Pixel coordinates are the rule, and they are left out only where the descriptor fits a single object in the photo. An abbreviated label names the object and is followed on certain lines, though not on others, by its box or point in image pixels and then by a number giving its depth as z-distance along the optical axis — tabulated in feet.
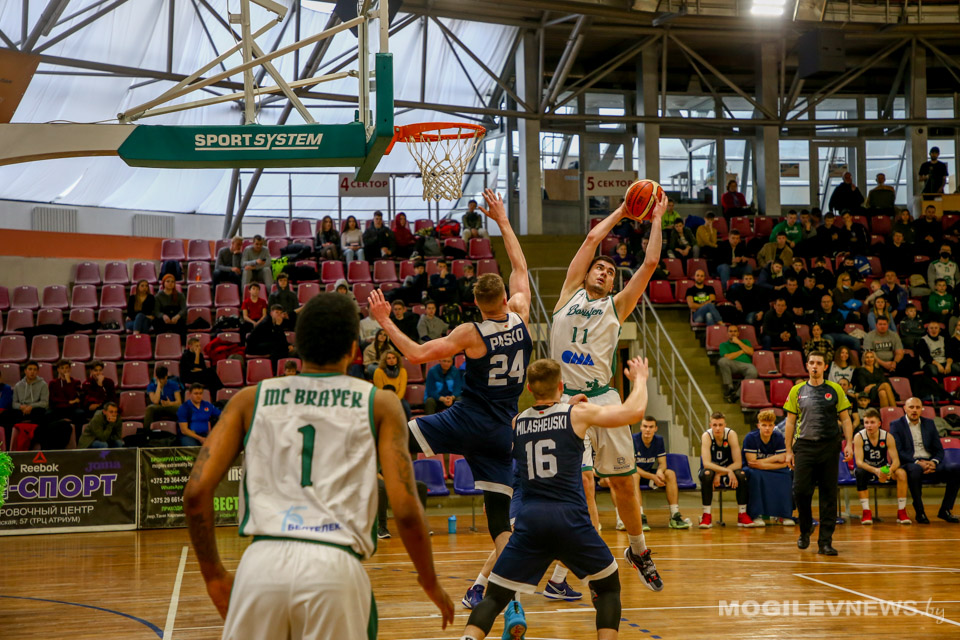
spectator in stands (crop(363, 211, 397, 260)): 58.44
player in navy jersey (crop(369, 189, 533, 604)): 19.75
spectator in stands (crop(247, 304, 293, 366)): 48.39
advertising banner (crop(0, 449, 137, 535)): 40.55
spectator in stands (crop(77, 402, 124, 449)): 42.73
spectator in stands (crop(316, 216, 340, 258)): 57.72
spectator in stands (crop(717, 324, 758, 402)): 51.55
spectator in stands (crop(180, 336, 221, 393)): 46.14
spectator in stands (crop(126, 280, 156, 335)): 51.19
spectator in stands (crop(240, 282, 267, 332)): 51.01
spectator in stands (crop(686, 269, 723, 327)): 55.01
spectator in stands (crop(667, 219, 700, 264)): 61.52
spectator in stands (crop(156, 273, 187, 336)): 51.52
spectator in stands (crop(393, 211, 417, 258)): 59.98
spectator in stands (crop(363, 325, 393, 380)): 44.37
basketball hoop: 36.50
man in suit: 41.39
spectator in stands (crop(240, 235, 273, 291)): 54.85
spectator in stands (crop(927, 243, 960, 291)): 59.47
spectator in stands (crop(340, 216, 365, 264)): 58.23
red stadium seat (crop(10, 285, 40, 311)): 54.19
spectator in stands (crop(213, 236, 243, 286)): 55.72
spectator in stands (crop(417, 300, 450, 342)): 48.39
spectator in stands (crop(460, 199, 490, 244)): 60.90
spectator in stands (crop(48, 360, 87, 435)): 44.01
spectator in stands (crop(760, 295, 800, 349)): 53.93
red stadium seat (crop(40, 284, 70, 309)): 54.44
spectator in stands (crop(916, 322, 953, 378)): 52.75
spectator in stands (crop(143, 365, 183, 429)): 44.39
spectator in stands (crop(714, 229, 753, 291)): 59.41
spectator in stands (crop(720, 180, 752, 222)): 70.08
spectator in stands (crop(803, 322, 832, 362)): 50.70
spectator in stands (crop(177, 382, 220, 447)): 42.98
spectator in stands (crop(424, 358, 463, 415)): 45.11
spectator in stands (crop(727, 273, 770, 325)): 56.08
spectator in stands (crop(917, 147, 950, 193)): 71.51
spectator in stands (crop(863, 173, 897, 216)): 71.03
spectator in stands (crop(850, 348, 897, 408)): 48.85
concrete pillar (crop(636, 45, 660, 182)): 72.69
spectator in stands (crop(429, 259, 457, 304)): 52.01
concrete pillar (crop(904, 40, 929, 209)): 74.54
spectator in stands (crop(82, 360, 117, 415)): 44.78
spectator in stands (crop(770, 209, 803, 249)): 62.95
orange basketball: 23.00
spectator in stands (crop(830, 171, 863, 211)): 70.33
